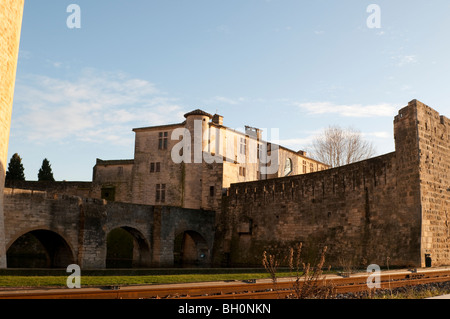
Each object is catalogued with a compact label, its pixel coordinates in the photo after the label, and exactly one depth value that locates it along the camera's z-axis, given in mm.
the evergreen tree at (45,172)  52688
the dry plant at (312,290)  8031
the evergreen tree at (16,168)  49625
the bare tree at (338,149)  44906
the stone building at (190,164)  34281
